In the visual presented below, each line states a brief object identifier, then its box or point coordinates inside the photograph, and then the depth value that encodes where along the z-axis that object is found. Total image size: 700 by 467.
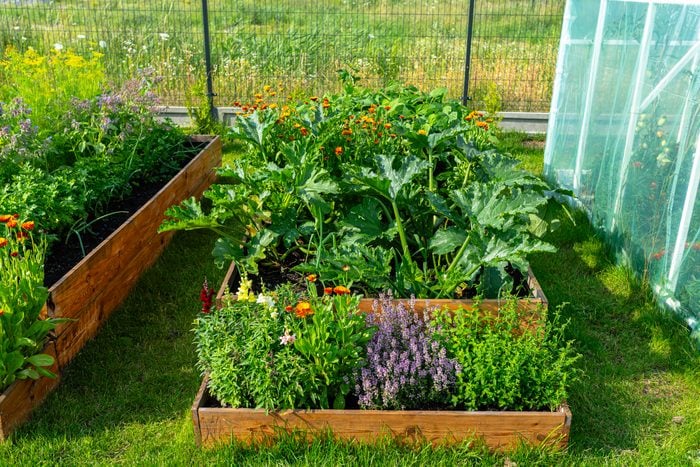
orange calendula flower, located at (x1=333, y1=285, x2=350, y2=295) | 2.92
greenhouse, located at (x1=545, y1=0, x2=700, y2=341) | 3.82
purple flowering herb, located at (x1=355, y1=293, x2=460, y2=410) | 2.88
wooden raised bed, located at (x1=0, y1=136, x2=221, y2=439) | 3.06
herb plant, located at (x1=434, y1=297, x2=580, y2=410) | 2.88
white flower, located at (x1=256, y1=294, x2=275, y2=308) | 3.06
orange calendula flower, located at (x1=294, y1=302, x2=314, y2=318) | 2.84
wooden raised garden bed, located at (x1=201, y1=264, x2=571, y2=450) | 2.81
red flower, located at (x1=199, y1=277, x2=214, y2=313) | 3.31
